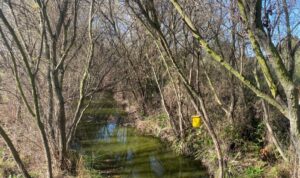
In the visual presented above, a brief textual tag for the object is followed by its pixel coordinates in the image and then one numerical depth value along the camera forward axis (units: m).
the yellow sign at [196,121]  10.12
